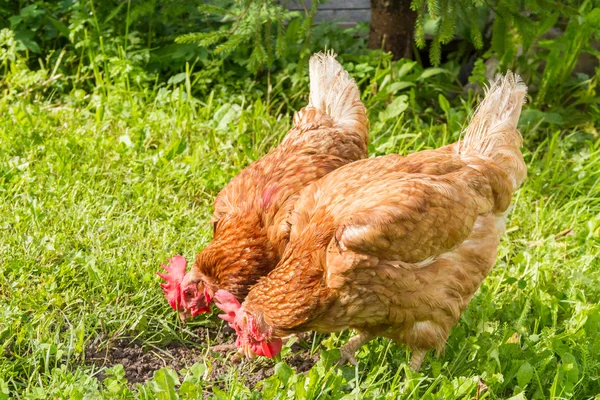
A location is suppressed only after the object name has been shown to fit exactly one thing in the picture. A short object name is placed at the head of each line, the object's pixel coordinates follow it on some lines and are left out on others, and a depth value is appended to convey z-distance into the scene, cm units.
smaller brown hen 352
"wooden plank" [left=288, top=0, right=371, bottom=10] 652
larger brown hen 313
